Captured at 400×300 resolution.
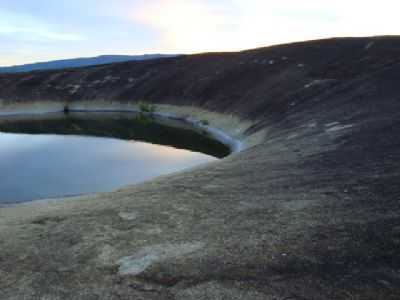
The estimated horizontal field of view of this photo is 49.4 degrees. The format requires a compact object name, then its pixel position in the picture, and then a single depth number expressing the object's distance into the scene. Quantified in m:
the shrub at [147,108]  78.54
